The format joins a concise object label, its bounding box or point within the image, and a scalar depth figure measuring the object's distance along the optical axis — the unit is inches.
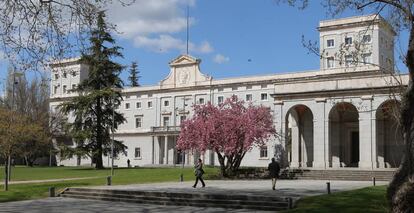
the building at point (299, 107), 1647.4
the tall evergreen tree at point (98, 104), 2349.9
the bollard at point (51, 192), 1113.3
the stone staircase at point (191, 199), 863.7
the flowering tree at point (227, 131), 1636.3
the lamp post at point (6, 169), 1185.3
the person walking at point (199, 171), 1162.9
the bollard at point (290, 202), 814.4
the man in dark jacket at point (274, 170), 1077.1
